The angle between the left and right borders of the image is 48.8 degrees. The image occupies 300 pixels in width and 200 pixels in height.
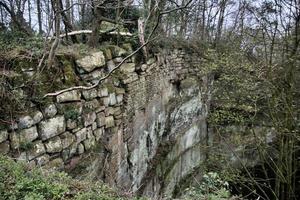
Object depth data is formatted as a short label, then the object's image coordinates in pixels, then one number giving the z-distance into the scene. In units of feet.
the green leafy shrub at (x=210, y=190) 9.18
